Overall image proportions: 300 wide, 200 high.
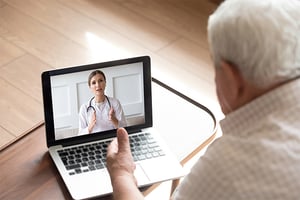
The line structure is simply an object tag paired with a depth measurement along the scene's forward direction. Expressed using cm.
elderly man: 145
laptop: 192
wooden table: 187
